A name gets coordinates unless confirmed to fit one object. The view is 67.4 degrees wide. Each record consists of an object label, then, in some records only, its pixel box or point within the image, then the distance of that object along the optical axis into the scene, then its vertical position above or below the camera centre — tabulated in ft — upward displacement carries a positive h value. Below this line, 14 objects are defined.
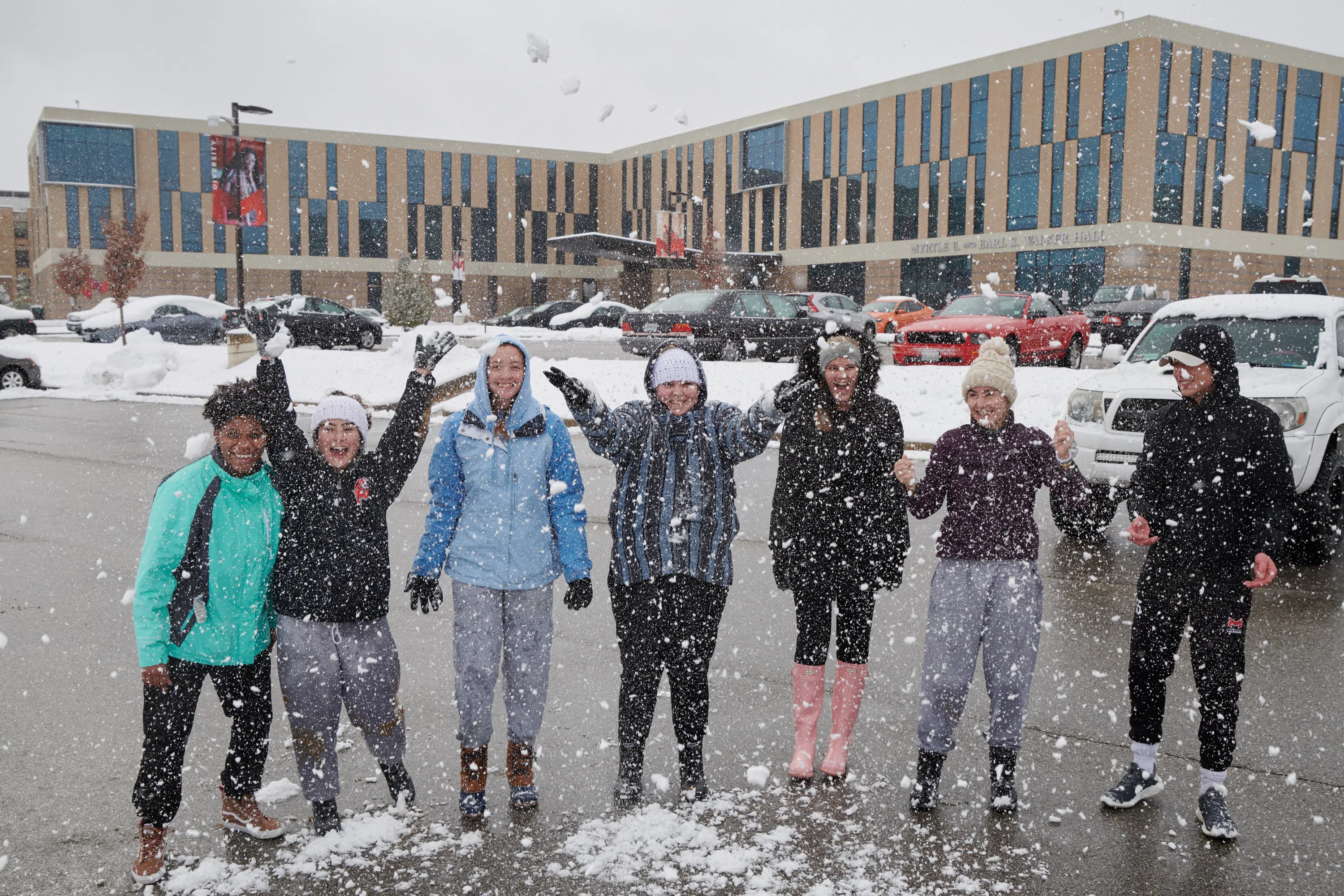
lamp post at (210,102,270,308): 67.65 +16.57
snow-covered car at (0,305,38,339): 97.43 +3.03
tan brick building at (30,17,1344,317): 134.82 +30.53
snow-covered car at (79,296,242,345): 97.76 +3.34
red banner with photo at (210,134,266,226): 68.69 +12.12
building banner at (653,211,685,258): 145.48 +18.05
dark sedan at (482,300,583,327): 141.59 +6.46
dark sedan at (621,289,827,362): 66.80 +2.52
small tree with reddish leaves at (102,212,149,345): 89.04 +8.35
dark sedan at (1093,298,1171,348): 74.95 +3.66
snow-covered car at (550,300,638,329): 135.85 +5.95
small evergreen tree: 144.66 +8.29
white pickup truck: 24.21 -0.60
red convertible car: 55.77 +2.01
